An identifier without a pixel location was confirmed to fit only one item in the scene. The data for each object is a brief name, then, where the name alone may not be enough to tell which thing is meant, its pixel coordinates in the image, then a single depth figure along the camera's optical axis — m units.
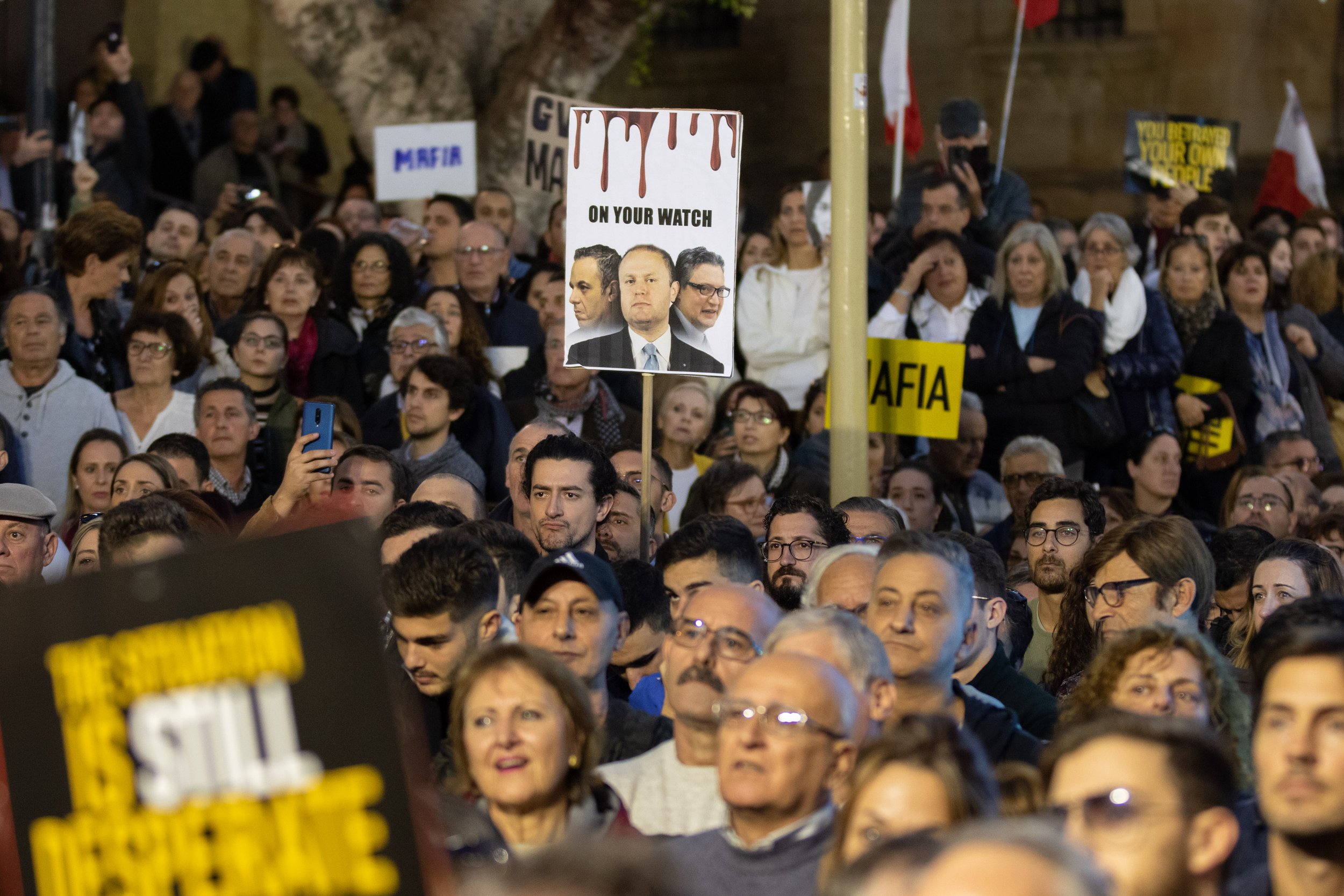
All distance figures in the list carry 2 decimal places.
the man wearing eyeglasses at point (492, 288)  20.84
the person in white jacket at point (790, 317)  21.45
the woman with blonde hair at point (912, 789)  7.12
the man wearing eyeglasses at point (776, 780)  7.98
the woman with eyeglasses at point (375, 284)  20.58
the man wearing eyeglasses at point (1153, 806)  6.87
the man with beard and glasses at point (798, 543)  14.22
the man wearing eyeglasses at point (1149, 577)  12.27
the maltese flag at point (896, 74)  25.05
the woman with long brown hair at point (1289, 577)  12.82
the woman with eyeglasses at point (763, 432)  18.47
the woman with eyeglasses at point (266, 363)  18.50
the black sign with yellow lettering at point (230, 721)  6.35
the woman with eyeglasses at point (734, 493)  16.39
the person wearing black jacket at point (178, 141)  31.33
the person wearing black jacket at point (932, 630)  10.11
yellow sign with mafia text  17.97
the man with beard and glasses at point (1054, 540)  14.31
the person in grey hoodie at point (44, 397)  17.58
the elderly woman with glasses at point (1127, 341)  20.03
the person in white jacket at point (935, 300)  20.39
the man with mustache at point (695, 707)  9.26
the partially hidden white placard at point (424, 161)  24.97
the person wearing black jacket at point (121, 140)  26.81
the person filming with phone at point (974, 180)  23.64
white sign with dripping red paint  13.88
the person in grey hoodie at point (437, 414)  17.45
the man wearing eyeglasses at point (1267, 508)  17.50
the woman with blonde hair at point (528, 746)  8.34
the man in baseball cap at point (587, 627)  10.41
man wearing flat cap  14.20
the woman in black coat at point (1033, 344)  19.50
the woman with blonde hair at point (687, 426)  18.81
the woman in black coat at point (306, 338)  20.00
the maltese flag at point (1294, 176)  28.42
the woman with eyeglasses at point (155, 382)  18.12
